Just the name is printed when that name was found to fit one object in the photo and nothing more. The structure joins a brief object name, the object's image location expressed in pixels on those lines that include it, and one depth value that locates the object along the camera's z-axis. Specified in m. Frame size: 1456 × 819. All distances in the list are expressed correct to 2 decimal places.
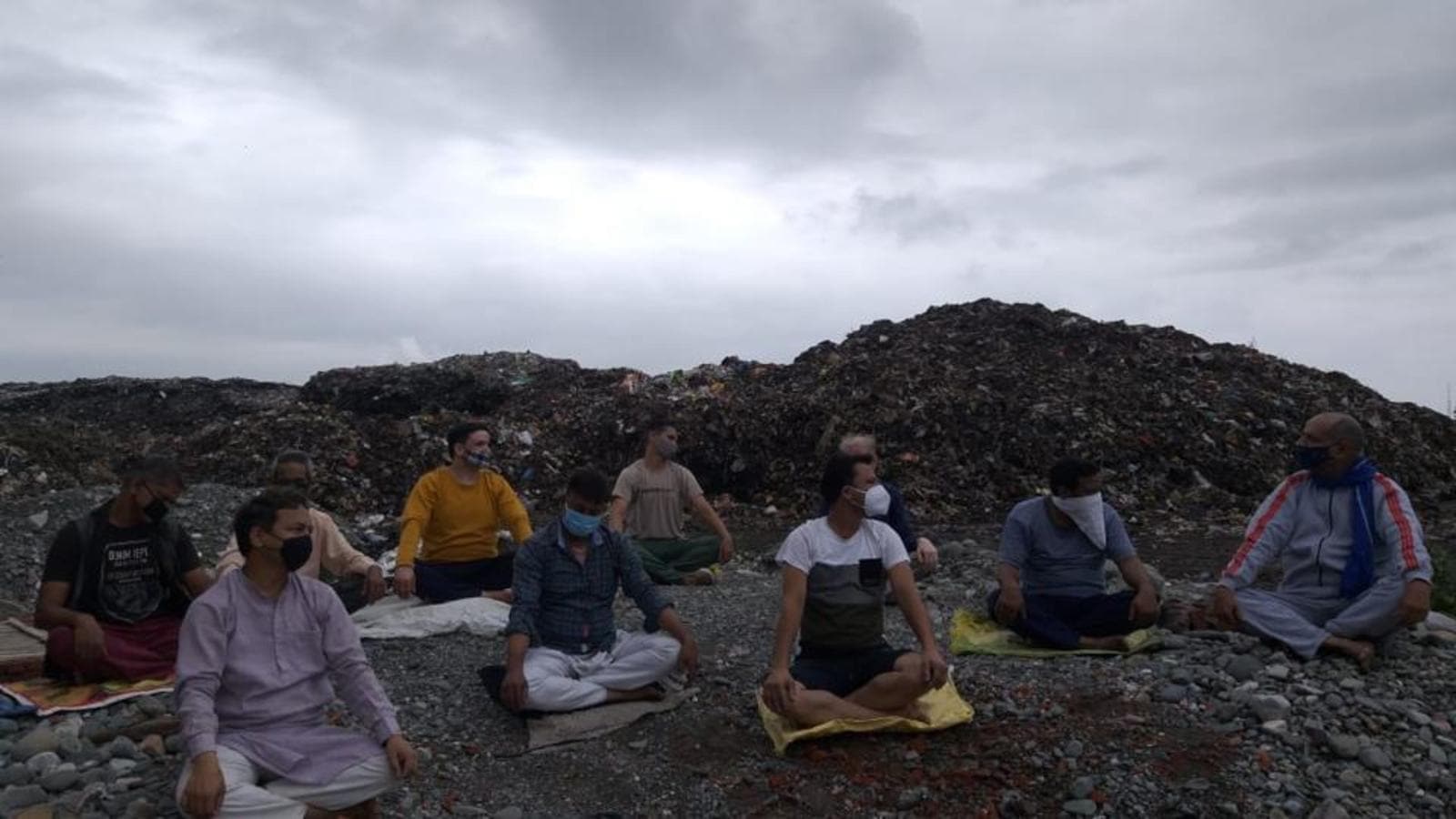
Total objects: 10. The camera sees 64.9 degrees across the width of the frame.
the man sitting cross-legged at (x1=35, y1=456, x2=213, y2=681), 4.82
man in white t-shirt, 4.45
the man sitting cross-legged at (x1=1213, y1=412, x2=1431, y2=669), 5.28
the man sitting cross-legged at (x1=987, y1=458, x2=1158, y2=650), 5.62
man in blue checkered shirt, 4.77
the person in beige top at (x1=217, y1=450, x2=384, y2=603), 5.83
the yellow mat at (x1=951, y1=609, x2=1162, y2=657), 5.58
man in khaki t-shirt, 8.05
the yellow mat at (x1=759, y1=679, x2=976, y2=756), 4.45
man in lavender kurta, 3.50
